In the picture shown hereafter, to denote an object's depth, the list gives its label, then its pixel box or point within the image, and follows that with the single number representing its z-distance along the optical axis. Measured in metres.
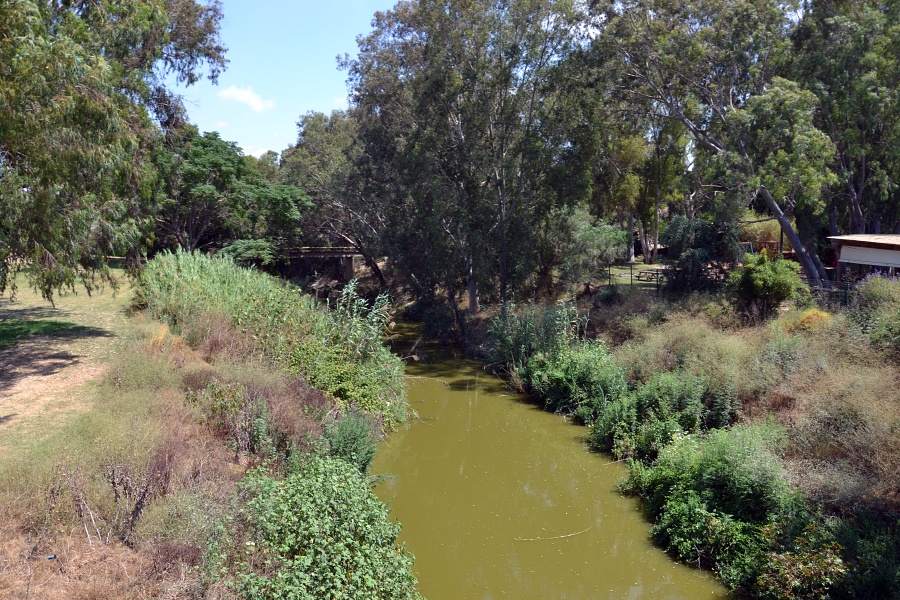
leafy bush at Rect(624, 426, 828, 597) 8.03
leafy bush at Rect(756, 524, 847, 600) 7.71
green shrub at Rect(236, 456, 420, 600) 6.82
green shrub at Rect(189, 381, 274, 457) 10.07
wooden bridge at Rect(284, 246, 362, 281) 30.67
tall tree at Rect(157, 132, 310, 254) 25.34
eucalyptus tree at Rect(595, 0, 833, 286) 17.73
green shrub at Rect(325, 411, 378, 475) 10.35
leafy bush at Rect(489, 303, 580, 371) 18.52
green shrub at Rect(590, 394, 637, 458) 13.12
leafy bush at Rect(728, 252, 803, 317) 16.64
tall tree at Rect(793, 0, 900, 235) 18.72
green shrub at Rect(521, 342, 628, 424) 15.39
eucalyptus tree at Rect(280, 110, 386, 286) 30.94
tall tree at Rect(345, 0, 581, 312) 23.39
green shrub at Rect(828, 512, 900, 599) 7.48
